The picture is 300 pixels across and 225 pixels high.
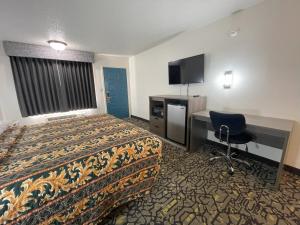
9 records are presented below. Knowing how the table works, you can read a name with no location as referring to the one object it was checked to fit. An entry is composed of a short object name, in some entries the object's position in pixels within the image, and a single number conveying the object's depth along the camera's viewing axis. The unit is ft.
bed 3.01
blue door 15.10
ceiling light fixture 9.37
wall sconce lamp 7.66
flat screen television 8.71
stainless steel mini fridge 8.70
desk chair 5.93
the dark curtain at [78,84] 12.50
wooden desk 5.15
